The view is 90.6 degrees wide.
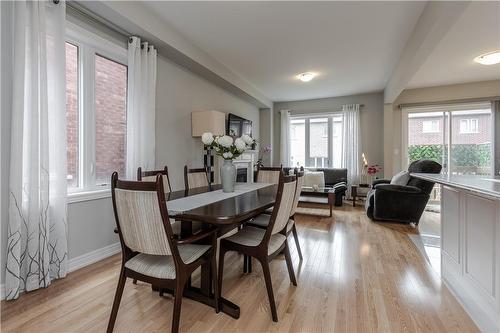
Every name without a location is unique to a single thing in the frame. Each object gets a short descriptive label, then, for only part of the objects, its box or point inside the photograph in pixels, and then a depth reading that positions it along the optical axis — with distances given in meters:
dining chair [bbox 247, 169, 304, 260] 2.15
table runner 1.68
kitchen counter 1.53
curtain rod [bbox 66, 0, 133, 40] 2.24
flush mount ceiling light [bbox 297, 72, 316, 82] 4.60
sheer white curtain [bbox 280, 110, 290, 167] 6.84
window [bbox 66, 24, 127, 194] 2.44
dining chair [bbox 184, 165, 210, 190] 2.84
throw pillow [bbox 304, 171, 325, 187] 5.77
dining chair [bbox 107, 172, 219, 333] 1.29
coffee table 4.48
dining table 1.51
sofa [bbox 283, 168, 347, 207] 5.83
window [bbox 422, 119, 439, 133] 5.57
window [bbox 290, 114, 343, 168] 6.54
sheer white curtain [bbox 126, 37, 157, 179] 2.82
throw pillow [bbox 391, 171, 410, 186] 4.10
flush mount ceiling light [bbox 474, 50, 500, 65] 3.52
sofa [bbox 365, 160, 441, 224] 3.86
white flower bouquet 2.27
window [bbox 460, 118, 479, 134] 5.27
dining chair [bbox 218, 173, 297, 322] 1.67
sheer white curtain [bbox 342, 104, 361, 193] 6.05
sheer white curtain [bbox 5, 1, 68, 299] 1.82
